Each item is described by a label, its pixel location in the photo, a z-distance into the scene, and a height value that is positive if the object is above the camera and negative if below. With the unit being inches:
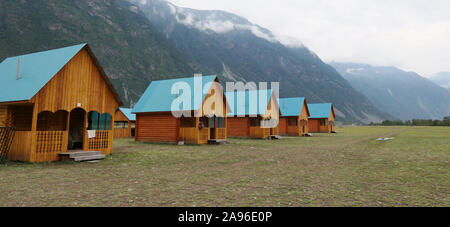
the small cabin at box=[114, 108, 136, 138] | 1437.0 +28.8
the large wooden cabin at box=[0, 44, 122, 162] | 528.1 +60.7
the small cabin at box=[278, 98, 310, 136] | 1817.2 +58.7
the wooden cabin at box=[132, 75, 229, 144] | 1015.0 +57.4
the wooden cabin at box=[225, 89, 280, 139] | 1414.5 +64.7
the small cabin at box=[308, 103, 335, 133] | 2305.6 +72.6
